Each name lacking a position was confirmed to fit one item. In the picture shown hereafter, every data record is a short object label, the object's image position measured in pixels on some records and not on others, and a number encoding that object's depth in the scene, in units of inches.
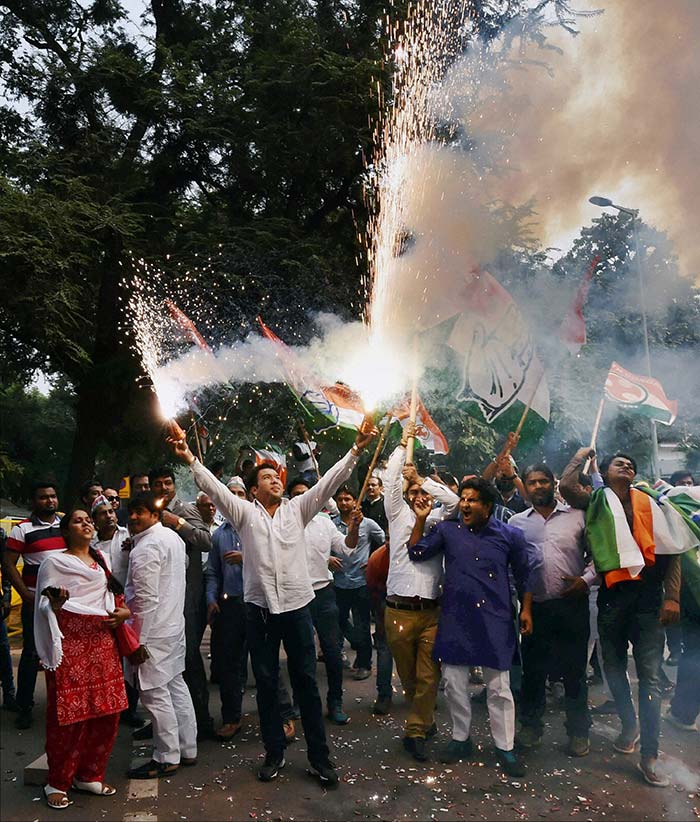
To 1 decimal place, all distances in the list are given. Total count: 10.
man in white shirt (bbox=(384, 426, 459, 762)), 211.9
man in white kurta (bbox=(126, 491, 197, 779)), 193.6
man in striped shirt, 236.8
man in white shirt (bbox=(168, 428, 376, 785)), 189.5
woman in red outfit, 176.7
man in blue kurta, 200.4
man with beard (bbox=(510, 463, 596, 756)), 213.6
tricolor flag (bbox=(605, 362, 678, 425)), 349.4
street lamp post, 411.8
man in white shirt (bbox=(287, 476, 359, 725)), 239.1
